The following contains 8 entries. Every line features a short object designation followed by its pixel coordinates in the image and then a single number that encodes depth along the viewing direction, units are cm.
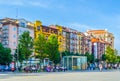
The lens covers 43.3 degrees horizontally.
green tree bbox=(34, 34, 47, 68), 3413
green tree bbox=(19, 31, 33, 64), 3149
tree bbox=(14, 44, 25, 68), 3355
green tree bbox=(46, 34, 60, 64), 3509
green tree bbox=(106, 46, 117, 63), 5795
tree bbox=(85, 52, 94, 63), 5474
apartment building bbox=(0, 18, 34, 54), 4167
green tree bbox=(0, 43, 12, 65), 3416
